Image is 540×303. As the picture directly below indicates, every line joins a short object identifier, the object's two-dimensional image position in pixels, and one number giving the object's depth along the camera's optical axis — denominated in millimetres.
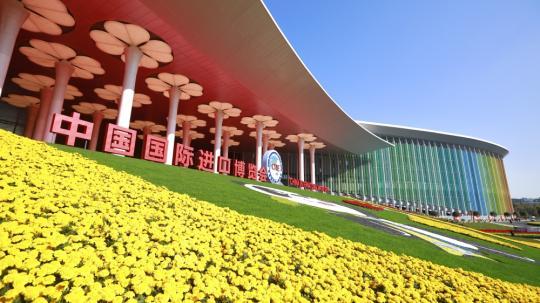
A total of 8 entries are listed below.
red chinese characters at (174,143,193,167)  19797
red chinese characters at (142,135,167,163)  17531
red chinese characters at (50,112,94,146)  13840
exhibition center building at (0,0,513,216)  15375
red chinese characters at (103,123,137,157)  15352
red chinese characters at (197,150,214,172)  21212
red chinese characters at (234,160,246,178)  23788
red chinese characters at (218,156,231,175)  23750
